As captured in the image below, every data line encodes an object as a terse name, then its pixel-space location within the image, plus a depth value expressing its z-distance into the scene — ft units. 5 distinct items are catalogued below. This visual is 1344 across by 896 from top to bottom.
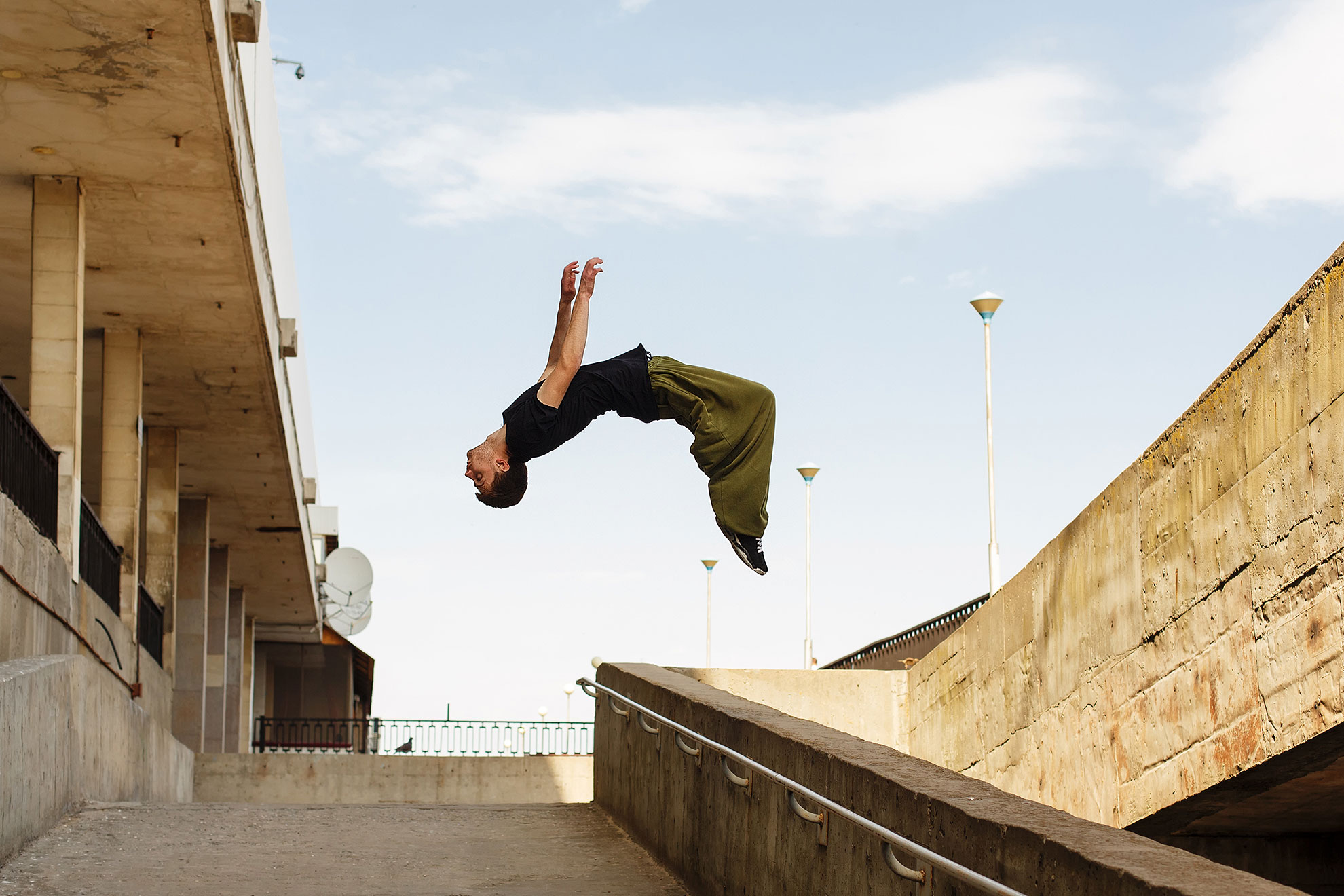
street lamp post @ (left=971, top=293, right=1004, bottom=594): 81.66
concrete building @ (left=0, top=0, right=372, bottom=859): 35.55
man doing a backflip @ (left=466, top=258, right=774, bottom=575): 21.63
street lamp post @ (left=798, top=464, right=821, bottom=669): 120.26
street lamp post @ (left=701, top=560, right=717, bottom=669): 154.40
